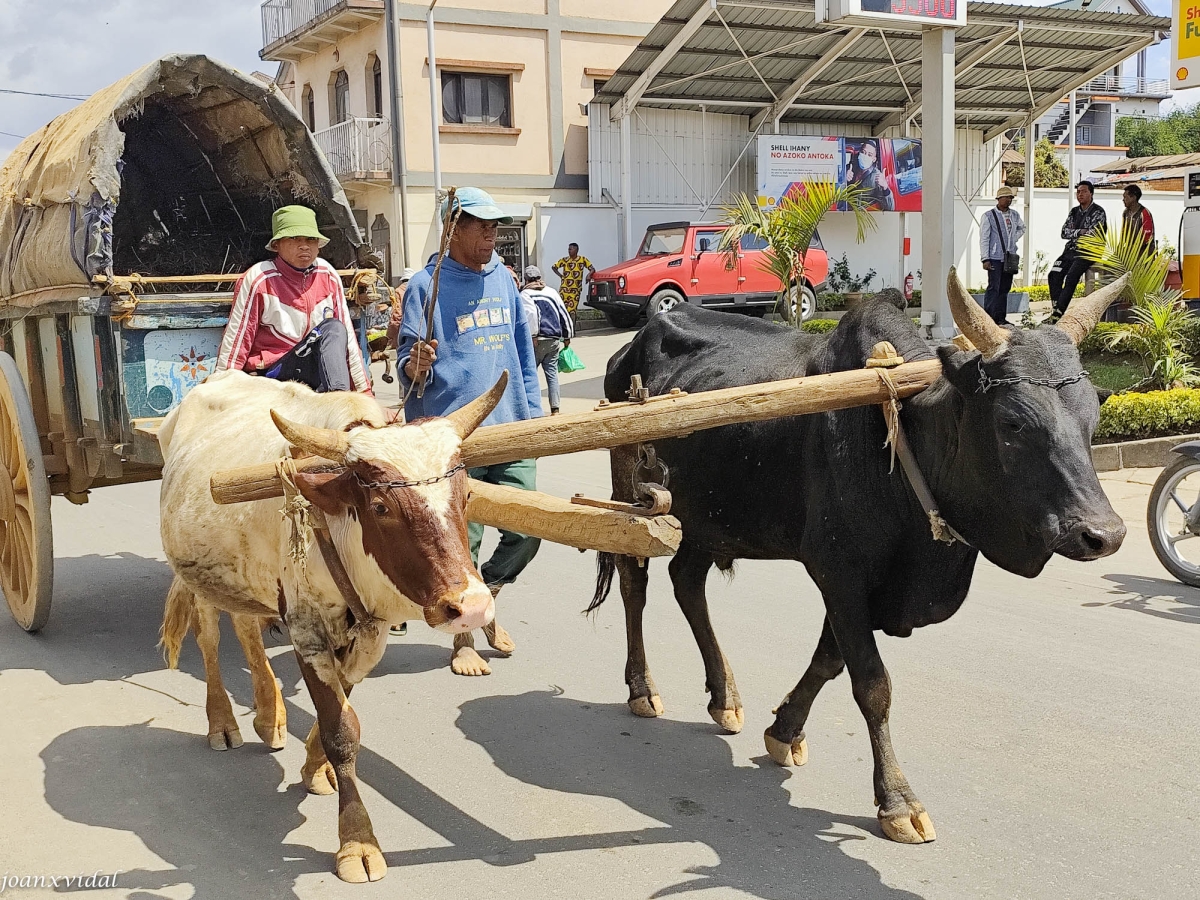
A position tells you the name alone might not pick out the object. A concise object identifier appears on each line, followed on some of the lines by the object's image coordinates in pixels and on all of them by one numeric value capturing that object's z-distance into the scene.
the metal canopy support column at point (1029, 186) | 25.20
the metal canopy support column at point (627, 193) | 23.17
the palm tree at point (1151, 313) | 9.94
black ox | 3.14
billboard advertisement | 24.58
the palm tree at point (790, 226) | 11.44
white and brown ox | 3.02
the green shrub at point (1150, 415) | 9.10
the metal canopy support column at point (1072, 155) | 24.52
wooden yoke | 3.21
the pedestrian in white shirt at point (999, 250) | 14.45
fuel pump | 11.77
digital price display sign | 11.15
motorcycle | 5.96
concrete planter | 22.31
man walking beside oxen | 5.00
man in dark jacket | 12.90
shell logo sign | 11.70
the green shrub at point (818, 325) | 17.45
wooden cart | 5.43
